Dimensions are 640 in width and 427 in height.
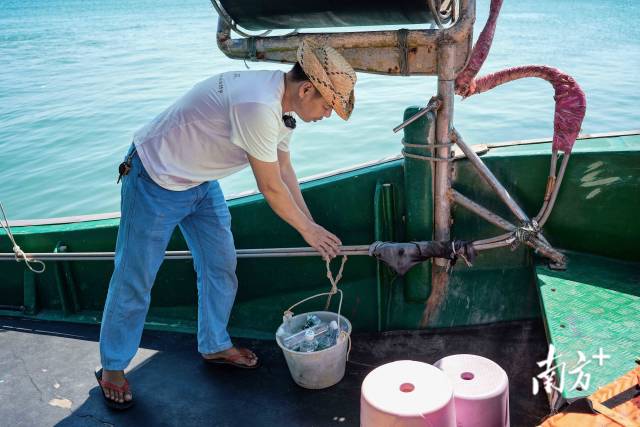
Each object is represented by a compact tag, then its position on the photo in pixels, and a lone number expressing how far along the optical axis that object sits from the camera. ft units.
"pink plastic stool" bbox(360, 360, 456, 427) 6.23
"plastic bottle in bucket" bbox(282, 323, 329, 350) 9.29
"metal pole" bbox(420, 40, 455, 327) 8.68
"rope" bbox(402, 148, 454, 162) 9.13
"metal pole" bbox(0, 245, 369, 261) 9.40
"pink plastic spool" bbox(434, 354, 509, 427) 6.92
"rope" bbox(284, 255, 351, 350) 9.02
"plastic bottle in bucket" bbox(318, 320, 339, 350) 9.21
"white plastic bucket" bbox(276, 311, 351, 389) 8.98
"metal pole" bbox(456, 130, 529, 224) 9.14
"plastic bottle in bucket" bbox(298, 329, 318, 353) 9.16
